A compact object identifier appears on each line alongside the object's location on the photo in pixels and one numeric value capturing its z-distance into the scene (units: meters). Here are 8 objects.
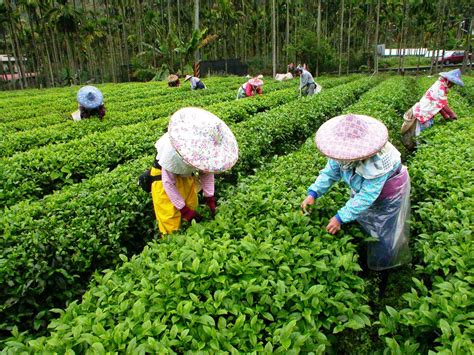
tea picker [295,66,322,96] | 13.05
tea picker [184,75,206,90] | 16.84
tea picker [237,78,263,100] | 11.97
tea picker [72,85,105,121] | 7.76
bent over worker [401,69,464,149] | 6.21
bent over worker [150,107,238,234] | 2.75
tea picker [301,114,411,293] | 2.74
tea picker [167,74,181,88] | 19.84
